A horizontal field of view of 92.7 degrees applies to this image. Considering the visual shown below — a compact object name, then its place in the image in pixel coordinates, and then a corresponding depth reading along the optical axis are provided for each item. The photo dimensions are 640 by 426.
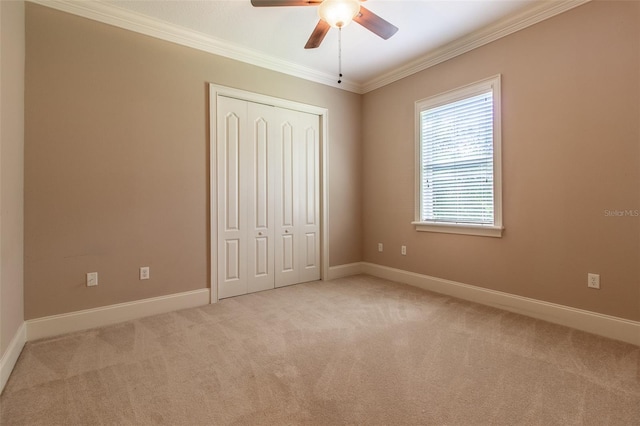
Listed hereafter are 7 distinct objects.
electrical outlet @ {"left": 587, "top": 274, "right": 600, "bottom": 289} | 2.61
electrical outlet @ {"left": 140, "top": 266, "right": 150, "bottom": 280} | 3.09
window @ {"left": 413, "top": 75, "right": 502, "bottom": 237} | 3.28
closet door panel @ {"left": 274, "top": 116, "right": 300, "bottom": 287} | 4.10
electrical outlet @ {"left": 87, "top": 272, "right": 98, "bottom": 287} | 2.82
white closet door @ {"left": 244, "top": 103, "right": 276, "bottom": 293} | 3.85
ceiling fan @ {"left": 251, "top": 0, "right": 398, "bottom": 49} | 2.12
